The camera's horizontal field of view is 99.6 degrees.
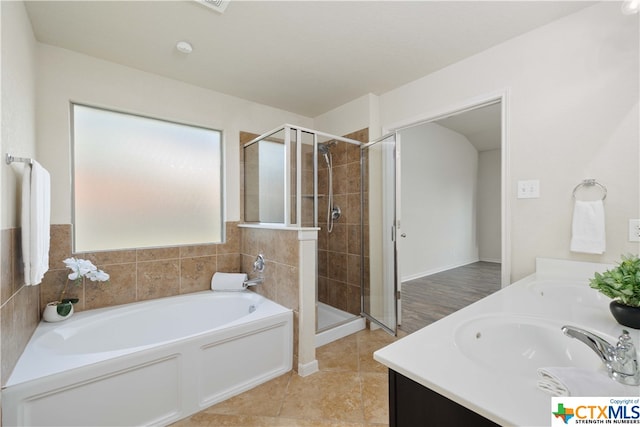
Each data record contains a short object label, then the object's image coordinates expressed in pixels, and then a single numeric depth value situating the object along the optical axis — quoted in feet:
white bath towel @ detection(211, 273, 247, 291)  8.46
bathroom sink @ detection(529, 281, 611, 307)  4.36
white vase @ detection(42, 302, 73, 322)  6.12
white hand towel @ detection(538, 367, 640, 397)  1.91
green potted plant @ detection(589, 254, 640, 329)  3.11
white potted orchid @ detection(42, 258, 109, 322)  6.14
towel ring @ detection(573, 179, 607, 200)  5.18
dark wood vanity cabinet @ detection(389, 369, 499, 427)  2.03
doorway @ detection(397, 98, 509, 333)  13.35
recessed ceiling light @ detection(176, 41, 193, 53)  6.55
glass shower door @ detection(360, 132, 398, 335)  8.49
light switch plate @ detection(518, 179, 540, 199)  5.99
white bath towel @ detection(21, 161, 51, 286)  4.47
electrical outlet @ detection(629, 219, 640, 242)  4.82
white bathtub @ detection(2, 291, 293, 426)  4.21
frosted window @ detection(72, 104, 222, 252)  7.21
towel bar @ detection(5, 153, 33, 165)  4.29
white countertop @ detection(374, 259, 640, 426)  1.84
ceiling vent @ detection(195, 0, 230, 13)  5.23
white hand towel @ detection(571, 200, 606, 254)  5.09
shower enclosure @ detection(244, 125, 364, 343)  7.93
